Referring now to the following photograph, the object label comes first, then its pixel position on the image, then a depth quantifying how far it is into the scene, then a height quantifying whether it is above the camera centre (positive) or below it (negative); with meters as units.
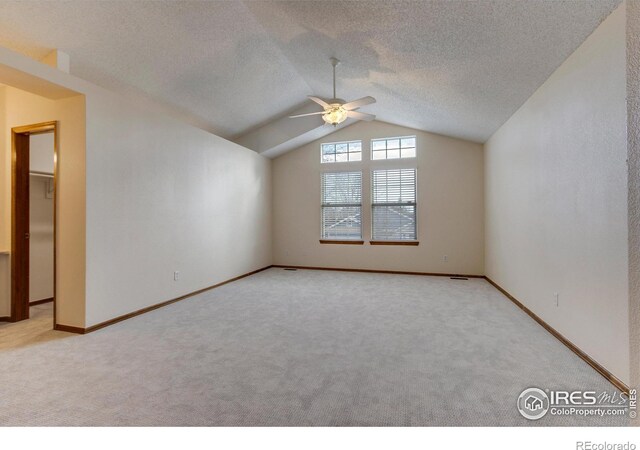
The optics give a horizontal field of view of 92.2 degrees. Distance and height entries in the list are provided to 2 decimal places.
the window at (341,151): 6.67 +1.63
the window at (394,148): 6.31 +1.62
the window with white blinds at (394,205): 6.30 +0.43
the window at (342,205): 6.68 +0.44
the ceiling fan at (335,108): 3.74 +1.46
